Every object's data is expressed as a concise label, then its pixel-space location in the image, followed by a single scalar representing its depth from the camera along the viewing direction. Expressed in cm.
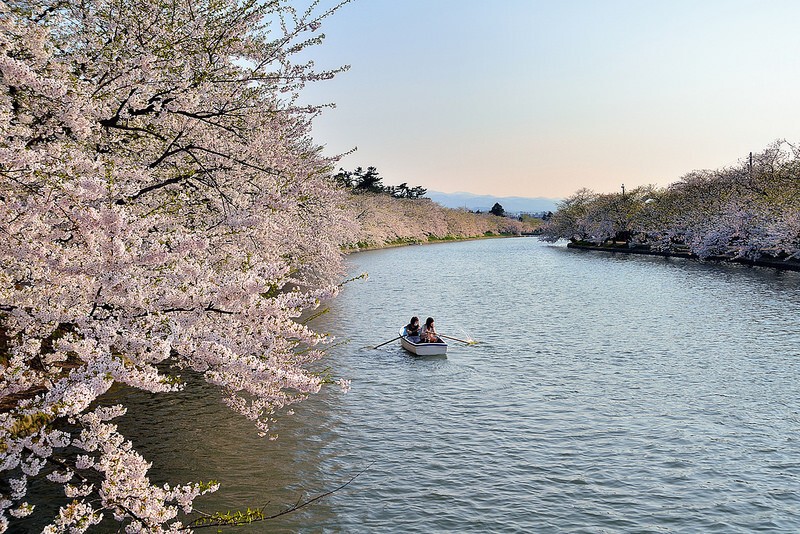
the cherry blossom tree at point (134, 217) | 745
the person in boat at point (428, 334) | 2483
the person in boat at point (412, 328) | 2617
